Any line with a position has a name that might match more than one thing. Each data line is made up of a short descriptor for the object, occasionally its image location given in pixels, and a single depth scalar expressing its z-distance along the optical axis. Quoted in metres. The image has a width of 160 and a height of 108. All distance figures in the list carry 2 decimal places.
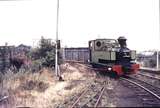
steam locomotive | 13.68
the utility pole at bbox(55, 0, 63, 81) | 14.79
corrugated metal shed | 25.42
